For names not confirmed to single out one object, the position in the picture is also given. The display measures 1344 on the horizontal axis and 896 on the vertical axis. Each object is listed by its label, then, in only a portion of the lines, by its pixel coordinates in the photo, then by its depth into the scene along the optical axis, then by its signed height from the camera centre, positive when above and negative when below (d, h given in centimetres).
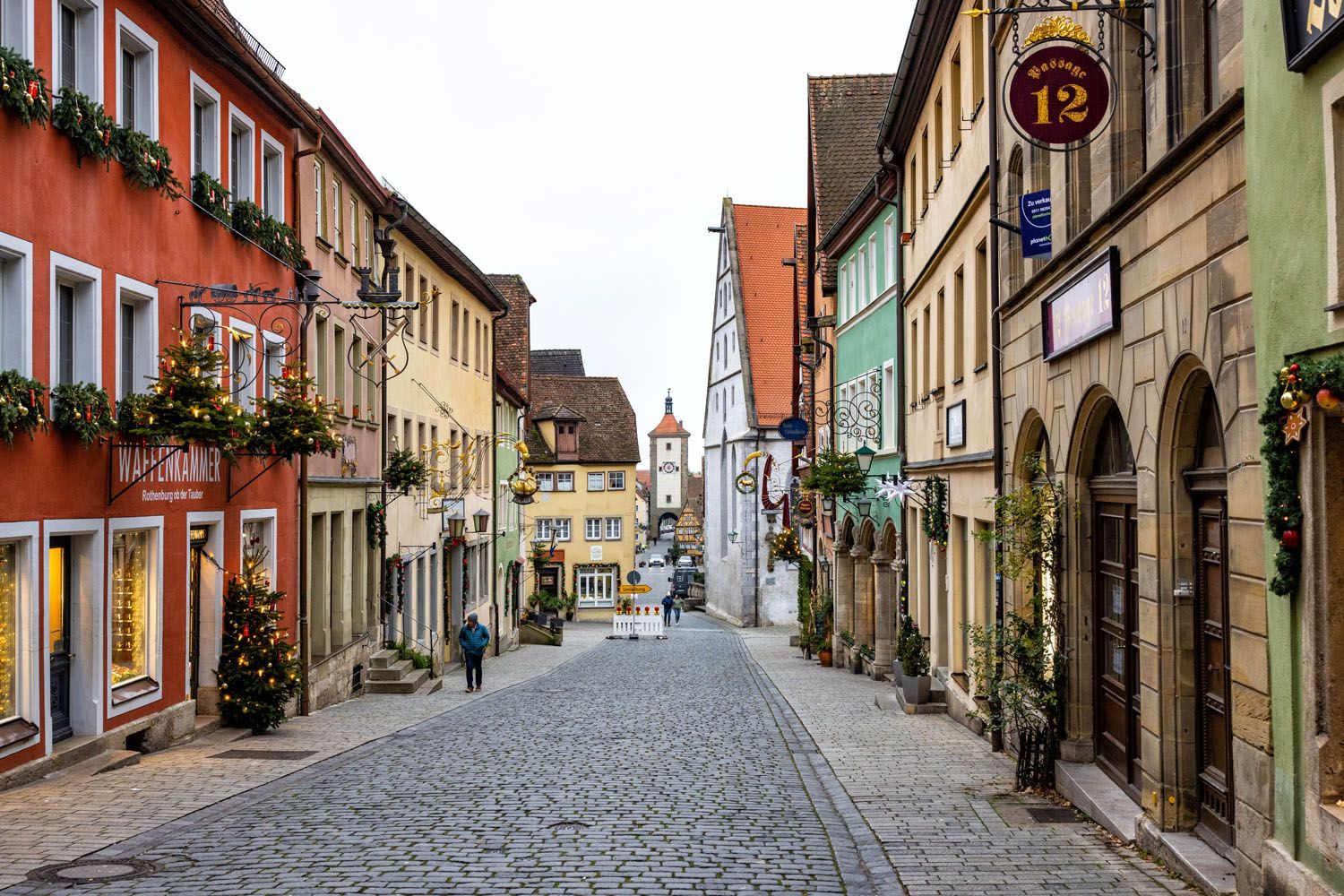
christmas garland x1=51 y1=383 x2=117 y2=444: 1206 +66
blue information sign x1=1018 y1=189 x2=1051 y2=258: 1293 +231
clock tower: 14650 +126
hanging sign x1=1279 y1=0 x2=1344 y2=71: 601 +194
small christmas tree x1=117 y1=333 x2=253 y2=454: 1306 +72
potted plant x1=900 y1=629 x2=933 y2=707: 1923 -270
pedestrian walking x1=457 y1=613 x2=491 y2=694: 2466 -273
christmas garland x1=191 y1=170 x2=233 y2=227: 1568 +323
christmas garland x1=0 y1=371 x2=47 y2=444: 1096 +65
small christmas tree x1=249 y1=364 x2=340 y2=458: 1495 +66
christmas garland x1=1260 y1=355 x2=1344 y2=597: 646 +7
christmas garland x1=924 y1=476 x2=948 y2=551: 1961 -46
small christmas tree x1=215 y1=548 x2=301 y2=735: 1620 -205
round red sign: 993 +268
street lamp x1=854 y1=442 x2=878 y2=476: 2694 +45
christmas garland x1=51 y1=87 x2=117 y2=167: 1215 +315
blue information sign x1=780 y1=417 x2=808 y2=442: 3441 +123
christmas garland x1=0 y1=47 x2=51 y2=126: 1104 +315
